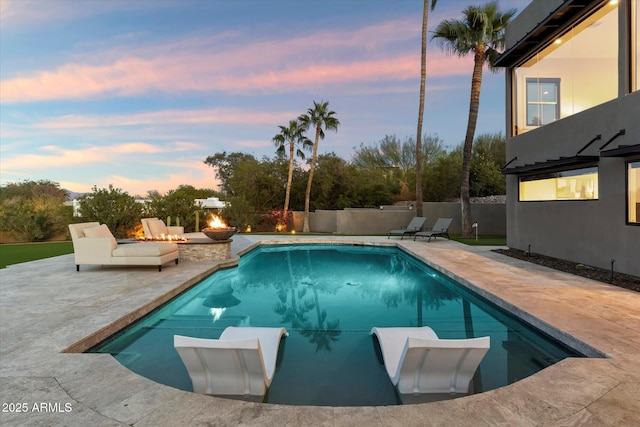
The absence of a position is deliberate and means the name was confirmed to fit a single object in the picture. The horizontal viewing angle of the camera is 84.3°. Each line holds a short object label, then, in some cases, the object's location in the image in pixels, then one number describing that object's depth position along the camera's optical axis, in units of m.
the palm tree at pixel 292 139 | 20.52
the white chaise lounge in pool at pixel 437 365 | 2.35
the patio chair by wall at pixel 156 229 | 9.23
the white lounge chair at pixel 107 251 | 6.95
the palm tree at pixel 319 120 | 19.97
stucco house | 5.97
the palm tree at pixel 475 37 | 13.01
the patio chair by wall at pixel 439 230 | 12.73
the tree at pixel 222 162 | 39.56
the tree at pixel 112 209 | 13.59
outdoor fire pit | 8.30
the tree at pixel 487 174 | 22.86
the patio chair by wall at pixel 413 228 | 13.64
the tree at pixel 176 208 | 15.48
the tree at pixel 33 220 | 14.66
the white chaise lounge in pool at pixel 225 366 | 2.25
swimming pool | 2.96
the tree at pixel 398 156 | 25.86
